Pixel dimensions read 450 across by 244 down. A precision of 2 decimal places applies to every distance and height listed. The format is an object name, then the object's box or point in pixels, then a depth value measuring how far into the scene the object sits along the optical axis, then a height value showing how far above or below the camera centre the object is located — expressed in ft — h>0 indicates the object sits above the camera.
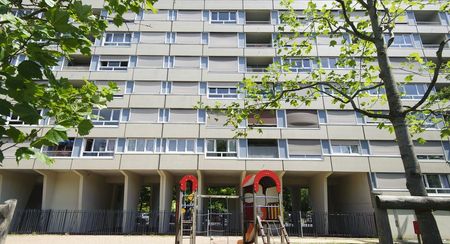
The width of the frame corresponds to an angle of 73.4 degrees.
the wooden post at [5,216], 5.48 +0.20
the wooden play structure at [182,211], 38.77 +2.01
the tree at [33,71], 5.89 +3.29
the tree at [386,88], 16.24 +11.01
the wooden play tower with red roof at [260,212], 33.78 +1.82
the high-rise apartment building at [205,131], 69.87 +21.57
